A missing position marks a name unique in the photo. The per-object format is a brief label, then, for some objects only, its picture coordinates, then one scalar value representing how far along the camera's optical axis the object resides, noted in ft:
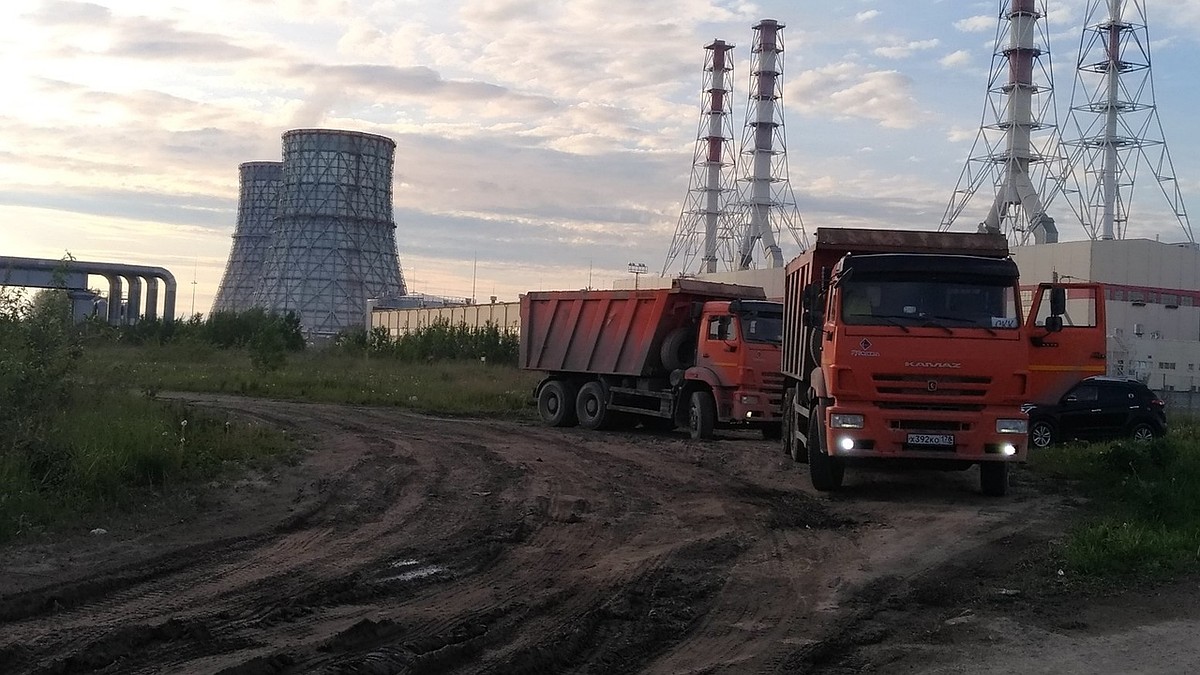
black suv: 66.49
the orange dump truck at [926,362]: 36.50
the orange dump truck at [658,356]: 60.49
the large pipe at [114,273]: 173.06
